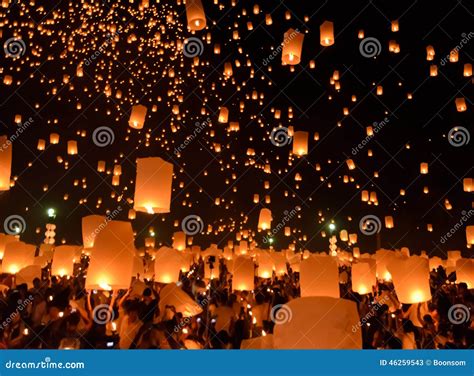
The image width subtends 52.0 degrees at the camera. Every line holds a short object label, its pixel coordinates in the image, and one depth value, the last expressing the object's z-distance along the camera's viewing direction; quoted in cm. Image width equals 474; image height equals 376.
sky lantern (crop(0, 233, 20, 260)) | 872
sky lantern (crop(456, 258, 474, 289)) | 768
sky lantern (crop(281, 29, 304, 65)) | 651
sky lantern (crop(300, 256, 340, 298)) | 557
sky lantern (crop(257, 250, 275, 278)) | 975
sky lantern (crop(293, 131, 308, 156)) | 839
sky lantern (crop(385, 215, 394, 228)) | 1538
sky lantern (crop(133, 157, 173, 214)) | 482
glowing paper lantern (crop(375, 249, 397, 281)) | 890
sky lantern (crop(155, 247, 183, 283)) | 721
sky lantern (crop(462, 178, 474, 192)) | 1179
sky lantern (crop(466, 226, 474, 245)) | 1182
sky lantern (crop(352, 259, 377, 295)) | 761
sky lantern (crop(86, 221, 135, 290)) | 441
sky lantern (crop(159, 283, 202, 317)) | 534
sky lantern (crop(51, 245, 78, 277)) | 805
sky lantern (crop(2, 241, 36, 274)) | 804
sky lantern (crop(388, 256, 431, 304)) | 520
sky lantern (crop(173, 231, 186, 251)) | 1300
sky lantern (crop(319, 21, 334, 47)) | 722
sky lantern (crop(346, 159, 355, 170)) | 1349
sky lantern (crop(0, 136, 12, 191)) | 496
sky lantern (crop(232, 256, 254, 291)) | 746
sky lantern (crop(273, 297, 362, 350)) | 274
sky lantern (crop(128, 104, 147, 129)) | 762
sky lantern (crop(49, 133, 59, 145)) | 1180
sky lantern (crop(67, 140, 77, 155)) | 1206
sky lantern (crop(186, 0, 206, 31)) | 545
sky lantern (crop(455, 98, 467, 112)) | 982
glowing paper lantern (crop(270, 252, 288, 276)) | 1167
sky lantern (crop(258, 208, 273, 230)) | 1151
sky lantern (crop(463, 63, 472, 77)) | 972
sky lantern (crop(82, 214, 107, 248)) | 687
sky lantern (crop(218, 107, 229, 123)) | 1030
